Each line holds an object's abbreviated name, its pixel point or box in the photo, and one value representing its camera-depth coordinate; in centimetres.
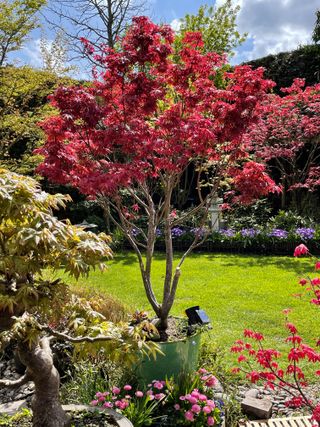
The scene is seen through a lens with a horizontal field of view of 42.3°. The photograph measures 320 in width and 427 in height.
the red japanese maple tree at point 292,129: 1033
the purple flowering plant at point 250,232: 931
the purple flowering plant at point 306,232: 884
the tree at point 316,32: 1376
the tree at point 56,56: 1190
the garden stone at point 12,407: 297
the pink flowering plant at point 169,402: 283
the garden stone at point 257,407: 323
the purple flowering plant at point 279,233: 897
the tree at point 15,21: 870
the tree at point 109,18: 1365
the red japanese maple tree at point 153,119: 383
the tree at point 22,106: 912
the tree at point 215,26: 1480
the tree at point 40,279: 209
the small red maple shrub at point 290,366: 281
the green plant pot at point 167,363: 330
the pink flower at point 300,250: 311
